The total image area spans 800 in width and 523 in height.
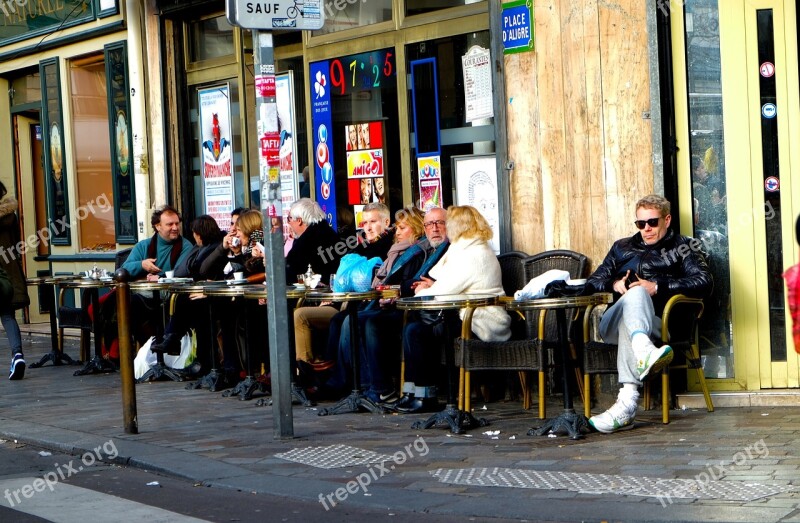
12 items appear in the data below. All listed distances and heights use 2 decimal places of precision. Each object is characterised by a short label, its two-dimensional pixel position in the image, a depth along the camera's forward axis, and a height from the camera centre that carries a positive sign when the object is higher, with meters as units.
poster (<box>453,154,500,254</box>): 10.38 +0.13
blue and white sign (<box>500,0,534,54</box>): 9.52 +1.26
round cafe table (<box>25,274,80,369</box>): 13.22 -1.31
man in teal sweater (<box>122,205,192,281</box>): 12.34 -0.29
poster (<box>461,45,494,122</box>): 10.41 +0.94
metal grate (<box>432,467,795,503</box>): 5.93 -1.38
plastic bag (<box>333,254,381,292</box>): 9.51 -0.50
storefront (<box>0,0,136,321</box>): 15.10 +1.25
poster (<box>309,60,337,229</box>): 12.32 +0.70
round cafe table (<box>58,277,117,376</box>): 12.21 -0.81
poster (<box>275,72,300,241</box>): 12.85 +0.67
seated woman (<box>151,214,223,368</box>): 11.48 -0.71
